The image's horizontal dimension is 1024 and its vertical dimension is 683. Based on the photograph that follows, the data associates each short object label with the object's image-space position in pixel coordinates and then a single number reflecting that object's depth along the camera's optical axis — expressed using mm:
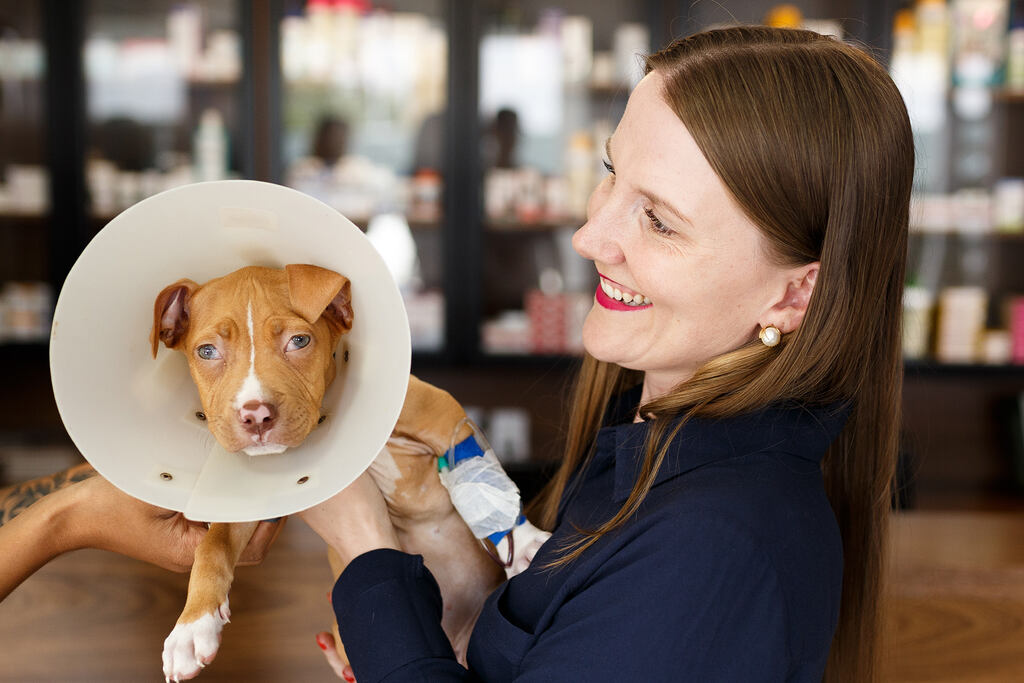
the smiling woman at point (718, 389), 738
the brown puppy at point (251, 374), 848
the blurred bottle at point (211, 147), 3373
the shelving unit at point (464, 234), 3273
